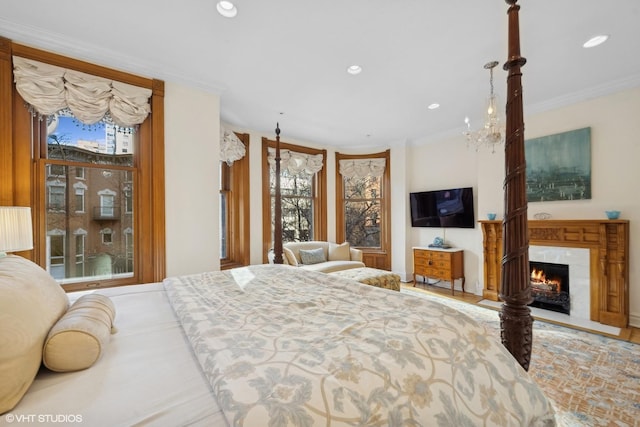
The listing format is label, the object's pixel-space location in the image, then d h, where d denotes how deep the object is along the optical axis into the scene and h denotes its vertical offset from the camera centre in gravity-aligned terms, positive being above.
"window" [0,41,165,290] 2.26 +0.32
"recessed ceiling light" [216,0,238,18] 1.90 +1.51
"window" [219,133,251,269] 4.38 +0.10
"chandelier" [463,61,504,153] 2.63 +0.89
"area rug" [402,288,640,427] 1.66 -1.26
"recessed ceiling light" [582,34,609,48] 2.25 +1.47
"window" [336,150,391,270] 5.48 +0.19
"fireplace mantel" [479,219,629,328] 2.90 -0.49
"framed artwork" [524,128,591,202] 3.24 +0.58
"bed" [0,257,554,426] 0.66 -0.47
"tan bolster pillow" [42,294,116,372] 0.80 -0.39
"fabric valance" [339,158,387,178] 5.49 +0.97
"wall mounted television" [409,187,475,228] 4.43 +0.09
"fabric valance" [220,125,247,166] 3.86 +1.02
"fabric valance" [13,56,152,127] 2.22 +1.11
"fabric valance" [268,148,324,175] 4.84 +1.01
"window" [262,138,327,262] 4.68 +0.43
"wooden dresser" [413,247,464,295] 4.36 -0.85
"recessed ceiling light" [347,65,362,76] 2.70 +1.48
